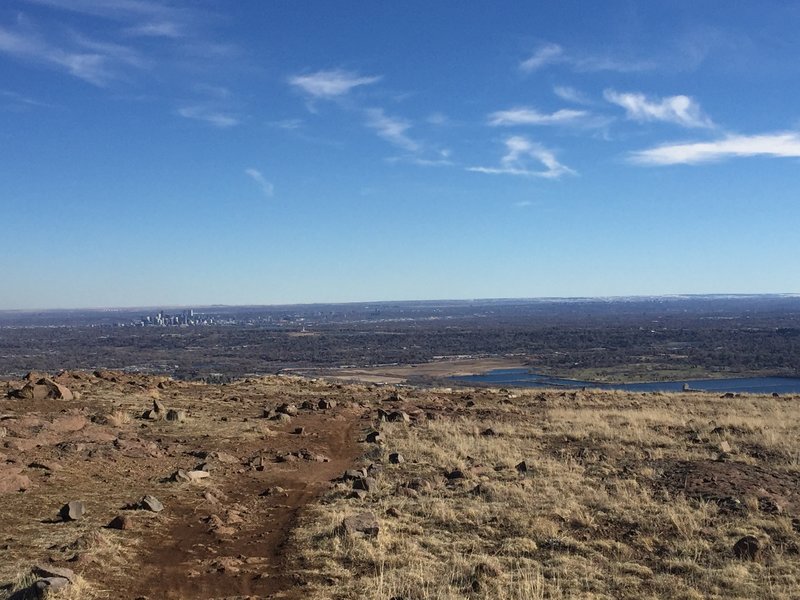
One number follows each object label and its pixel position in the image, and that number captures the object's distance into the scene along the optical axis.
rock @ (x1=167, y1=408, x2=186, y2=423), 20.67
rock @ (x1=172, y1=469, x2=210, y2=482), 13.85
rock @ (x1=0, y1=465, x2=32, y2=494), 12.02
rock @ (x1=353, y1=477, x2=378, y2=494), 13.68
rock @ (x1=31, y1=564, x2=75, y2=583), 7.94
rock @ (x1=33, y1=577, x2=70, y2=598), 7.48
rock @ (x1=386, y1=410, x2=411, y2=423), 23.08
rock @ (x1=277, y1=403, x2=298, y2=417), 23.39
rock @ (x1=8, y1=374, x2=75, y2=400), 21.11
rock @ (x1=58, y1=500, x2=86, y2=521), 10.88
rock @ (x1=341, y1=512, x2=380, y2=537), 10.66
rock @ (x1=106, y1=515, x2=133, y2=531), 10.62
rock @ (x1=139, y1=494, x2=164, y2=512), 11.65
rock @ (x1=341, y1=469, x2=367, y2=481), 14.62
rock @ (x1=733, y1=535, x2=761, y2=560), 9.77
